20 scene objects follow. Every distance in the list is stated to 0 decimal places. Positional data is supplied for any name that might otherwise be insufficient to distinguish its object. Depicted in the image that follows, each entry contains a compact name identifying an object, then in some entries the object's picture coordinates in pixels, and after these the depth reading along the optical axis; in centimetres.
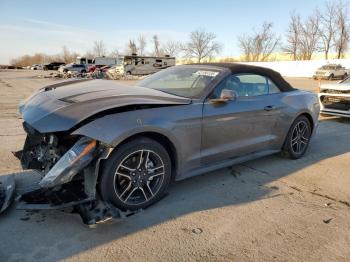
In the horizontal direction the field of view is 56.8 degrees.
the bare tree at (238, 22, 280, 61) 7556
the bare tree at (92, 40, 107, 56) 10812
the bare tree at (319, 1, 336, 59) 6169
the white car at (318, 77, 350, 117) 841
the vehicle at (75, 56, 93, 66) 5619
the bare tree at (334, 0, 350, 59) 5934
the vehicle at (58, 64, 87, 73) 4093
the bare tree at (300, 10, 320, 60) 6512
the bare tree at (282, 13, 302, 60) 6719
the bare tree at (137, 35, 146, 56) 8931
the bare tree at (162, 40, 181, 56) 8996
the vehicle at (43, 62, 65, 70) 6215
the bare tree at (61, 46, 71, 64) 10314
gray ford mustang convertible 301
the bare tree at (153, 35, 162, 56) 8694
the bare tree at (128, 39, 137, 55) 8525
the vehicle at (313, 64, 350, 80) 3259
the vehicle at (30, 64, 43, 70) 6890
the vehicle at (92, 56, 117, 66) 5466
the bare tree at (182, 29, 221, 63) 8325
